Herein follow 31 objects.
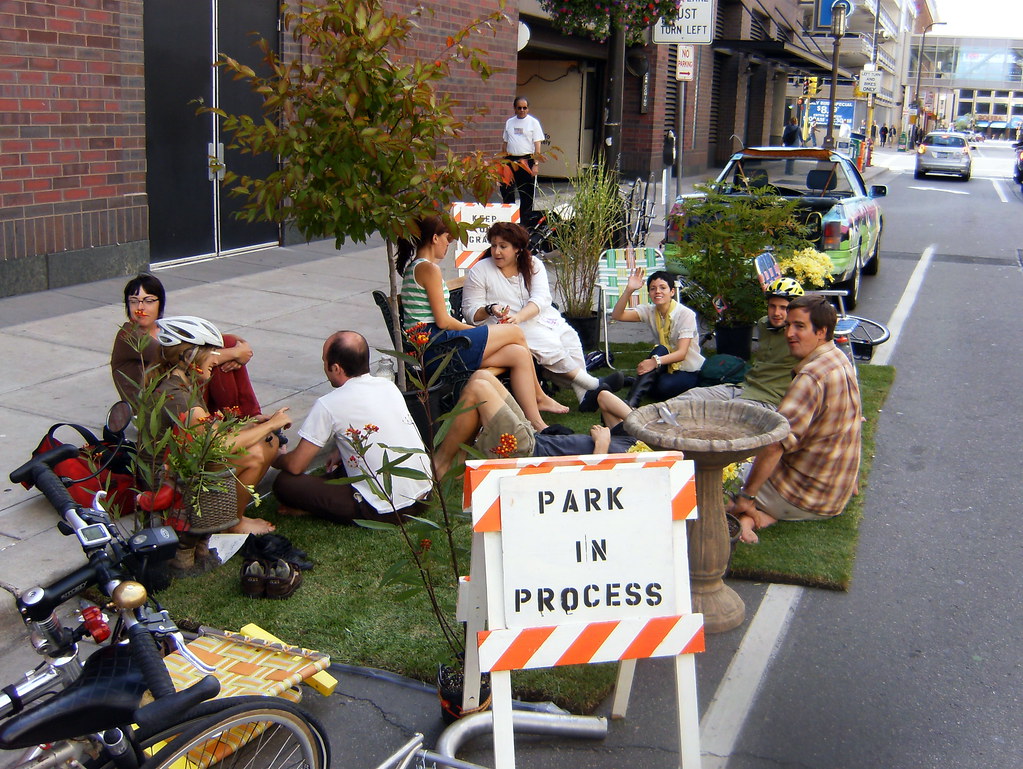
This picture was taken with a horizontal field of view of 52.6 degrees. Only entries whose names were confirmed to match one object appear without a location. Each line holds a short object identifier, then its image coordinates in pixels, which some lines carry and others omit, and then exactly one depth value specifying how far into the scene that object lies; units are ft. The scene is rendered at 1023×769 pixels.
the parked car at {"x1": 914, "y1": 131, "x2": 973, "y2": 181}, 128.36
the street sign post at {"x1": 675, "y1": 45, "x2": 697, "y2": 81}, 51.67
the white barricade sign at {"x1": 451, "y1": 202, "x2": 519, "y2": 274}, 30.37
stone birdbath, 14.29
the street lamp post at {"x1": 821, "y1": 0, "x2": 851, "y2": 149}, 84.43
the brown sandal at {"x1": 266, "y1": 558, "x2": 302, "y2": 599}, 14.62
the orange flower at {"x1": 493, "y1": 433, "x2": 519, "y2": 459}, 12.02
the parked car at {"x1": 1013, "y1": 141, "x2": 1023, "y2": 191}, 125.49
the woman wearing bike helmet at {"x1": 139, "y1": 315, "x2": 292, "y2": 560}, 15.31
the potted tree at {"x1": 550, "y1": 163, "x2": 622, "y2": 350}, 29.19
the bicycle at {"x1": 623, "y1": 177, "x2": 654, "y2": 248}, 39.47
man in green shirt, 21.01
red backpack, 14.97
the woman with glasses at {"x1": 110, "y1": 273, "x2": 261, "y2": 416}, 17.33
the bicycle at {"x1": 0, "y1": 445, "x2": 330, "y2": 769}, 7.92
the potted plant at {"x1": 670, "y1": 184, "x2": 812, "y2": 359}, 27.35
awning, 92.53
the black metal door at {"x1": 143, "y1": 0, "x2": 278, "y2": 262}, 33.73
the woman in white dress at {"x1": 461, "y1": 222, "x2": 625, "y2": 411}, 23.81
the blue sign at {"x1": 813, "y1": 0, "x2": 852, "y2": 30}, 99.55
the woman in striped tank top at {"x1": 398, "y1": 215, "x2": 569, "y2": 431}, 21.54
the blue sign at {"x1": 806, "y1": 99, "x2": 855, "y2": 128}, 130.62
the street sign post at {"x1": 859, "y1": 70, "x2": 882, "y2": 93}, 136.56
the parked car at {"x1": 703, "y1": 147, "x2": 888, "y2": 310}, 34.26
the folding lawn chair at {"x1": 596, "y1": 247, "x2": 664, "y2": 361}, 28.53
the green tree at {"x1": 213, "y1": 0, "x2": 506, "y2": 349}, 17.42
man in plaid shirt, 17.11
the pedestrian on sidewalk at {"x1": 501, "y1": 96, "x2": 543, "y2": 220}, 49.42
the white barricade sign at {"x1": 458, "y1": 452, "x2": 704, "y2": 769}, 10.05
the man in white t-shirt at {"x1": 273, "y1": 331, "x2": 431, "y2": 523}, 16.52
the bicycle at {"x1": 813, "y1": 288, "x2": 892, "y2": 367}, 26.99
